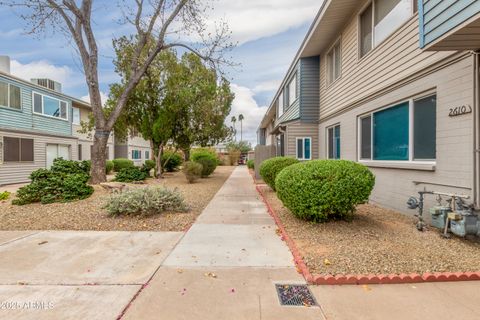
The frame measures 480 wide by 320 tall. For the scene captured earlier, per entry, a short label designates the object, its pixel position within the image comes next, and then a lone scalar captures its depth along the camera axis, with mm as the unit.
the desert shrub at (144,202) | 6711
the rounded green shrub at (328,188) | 5340
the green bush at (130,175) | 14477
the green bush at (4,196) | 9149
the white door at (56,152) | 17656
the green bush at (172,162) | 21559
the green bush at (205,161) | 17312
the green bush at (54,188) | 8281
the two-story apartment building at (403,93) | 4699
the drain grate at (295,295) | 3005
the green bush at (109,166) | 21359
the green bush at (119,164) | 23847
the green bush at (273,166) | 10039
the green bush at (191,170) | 14422
